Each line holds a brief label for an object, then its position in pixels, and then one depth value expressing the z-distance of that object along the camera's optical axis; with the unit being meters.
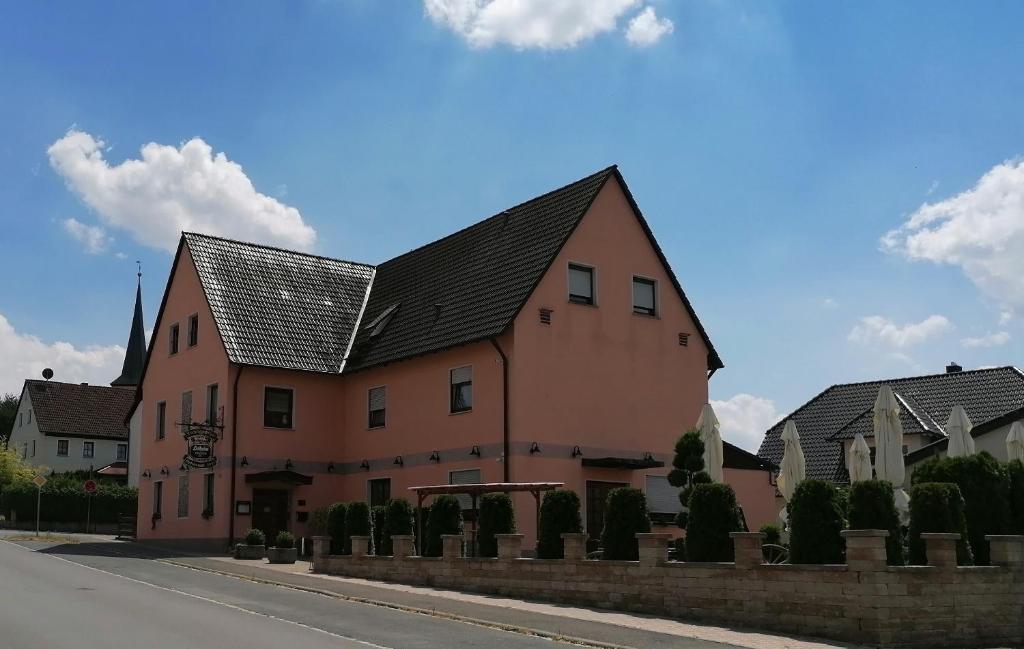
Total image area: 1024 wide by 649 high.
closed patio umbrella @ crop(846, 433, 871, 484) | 24.41
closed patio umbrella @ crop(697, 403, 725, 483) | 25.84
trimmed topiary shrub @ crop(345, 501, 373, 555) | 25.97
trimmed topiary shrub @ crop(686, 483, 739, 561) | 18.02
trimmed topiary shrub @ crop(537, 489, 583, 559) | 20.91
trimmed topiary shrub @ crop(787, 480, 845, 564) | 16.58
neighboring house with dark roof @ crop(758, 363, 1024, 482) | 43.41
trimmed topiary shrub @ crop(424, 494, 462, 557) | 23.61
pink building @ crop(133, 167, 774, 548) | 30.02
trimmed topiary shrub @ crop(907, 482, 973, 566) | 16.80
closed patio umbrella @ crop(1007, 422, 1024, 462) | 24.12
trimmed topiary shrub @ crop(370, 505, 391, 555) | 25.78
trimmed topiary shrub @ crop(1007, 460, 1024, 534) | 19.03
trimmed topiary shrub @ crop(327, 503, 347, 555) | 26.72
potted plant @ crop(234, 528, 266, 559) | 30.58
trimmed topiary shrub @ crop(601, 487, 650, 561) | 19.62
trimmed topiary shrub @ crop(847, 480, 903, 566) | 16.38
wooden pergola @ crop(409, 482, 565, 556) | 23.22
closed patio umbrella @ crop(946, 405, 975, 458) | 23.27
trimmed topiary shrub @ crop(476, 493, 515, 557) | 22.36
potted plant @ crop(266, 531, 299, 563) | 28.88
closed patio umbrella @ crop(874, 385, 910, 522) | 22.31
